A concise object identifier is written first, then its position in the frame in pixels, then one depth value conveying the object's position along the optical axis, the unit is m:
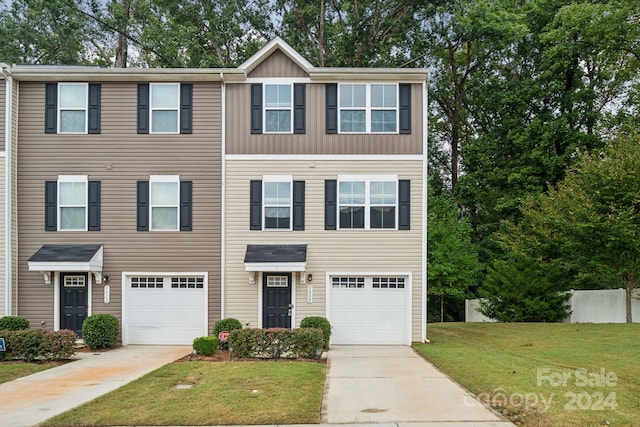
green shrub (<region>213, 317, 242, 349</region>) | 16.47
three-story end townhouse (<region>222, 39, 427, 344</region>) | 18.00
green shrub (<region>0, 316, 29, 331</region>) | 16.53
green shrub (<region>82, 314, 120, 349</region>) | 16.80
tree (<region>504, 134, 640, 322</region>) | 20.92
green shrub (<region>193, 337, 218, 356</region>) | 14.87
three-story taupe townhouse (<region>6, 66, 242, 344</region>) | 18.11
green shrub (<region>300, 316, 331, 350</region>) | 16.42
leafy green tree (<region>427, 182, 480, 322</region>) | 27.72
